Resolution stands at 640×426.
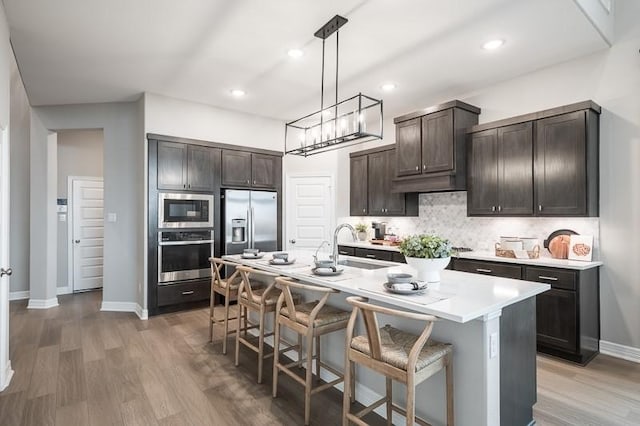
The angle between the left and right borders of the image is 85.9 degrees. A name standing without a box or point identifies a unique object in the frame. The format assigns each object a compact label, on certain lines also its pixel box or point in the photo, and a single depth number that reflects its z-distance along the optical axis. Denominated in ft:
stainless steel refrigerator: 16.84
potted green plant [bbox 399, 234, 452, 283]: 7.32
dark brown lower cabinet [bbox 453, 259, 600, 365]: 10.23
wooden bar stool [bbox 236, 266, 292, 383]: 9.44
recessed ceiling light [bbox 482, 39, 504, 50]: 10.41
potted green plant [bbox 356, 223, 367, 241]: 19.03
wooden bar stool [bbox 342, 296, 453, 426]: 5.47
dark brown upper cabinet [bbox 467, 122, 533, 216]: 12.07
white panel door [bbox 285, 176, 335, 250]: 19.62
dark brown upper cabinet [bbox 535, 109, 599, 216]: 10.75
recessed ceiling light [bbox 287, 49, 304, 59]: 11.14
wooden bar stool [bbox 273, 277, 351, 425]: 7.52
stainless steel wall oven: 15.26
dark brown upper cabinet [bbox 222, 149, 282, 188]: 17.16
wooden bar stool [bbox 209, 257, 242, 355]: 11.24
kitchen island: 5.93
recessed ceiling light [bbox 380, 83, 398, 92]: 13.98
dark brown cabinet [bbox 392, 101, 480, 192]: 13.53
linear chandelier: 9.15
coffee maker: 18.06
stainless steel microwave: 15.30
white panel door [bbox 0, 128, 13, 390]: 8.89
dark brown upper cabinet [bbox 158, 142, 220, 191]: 15.31
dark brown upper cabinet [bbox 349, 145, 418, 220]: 16.79
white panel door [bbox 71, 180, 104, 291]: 19.89
